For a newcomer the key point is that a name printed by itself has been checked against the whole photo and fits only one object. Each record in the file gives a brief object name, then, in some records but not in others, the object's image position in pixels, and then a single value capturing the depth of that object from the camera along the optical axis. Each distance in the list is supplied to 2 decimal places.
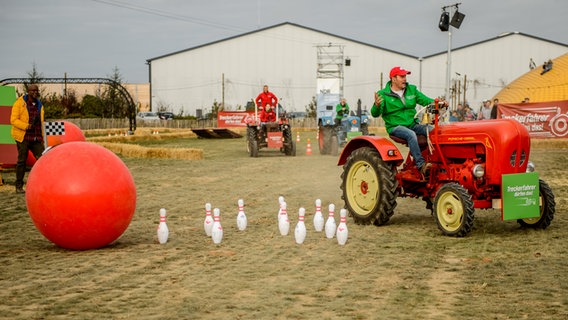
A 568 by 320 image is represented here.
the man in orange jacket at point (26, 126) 13.24
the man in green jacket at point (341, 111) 25.57
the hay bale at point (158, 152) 24.16
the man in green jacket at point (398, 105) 9.79
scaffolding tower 57.25
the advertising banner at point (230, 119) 51.94
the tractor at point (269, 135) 24.27
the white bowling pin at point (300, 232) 8.22
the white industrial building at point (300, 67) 68.94
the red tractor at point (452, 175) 8.63
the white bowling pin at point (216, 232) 8.27
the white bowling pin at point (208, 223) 8.66
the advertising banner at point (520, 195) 8.55
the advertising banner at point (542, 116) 29.05
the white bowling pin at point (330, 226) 8.59
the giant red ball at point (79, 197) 7.63
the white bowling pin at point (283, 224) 8.84
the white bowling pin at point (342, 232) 8.11
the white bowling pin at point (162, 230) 8.23
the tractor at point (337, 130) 24.86
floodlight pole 31.25
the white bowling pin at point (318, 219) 9.09
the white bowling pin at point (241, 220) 9.16
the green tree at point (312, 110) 69.56
